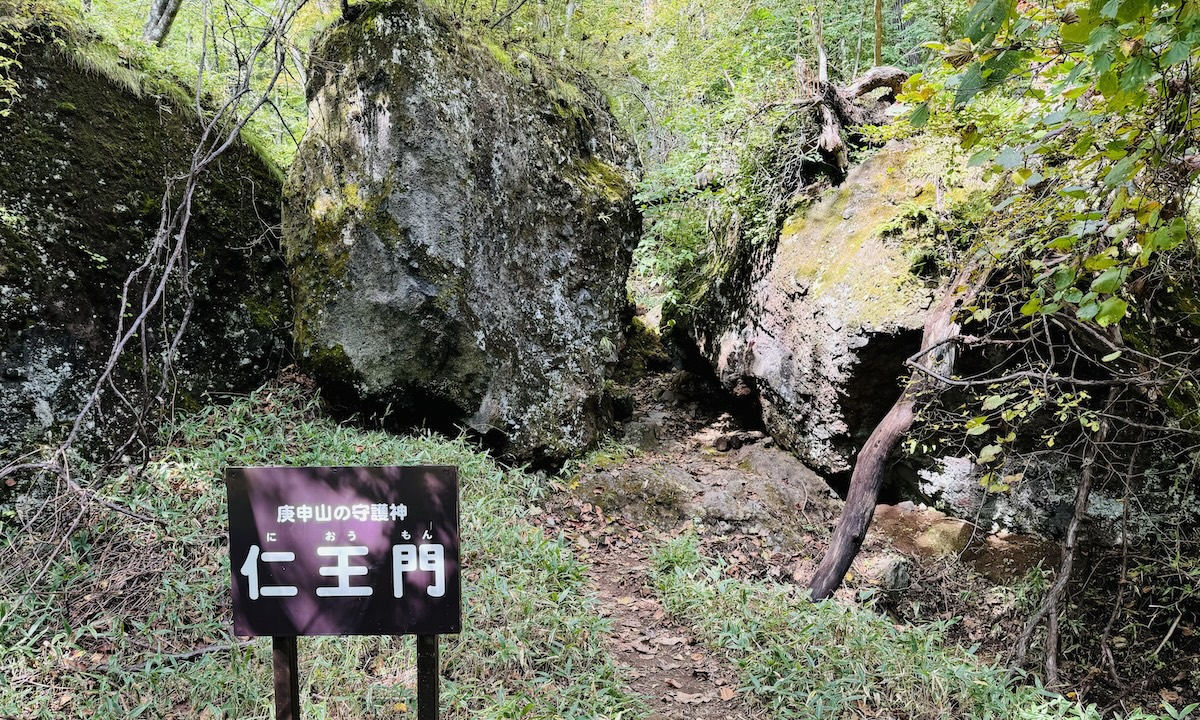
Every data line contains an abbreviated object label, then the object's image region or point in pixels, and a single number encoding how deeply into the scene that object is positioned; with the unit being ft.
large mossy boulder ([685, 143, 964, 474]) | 19.99
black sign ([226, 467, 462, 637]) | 7.41
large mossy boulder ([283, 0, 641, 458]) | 19.56
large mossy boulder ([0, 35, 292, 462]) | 15.24
